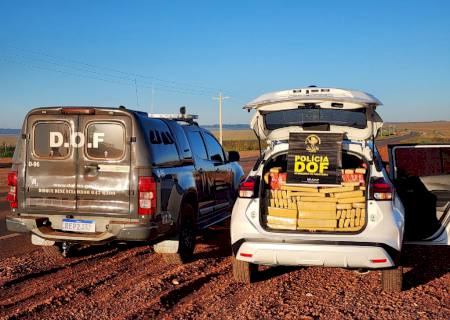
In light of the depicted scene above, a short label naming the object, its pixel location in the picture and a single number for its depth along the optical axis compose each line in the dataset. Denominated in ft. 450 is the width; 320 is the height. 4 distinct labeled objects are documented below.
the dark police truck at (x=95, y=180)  19.98
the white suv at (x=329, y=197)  17.47
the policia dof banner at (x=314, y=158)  19.77
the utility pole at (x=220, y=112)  174.88
